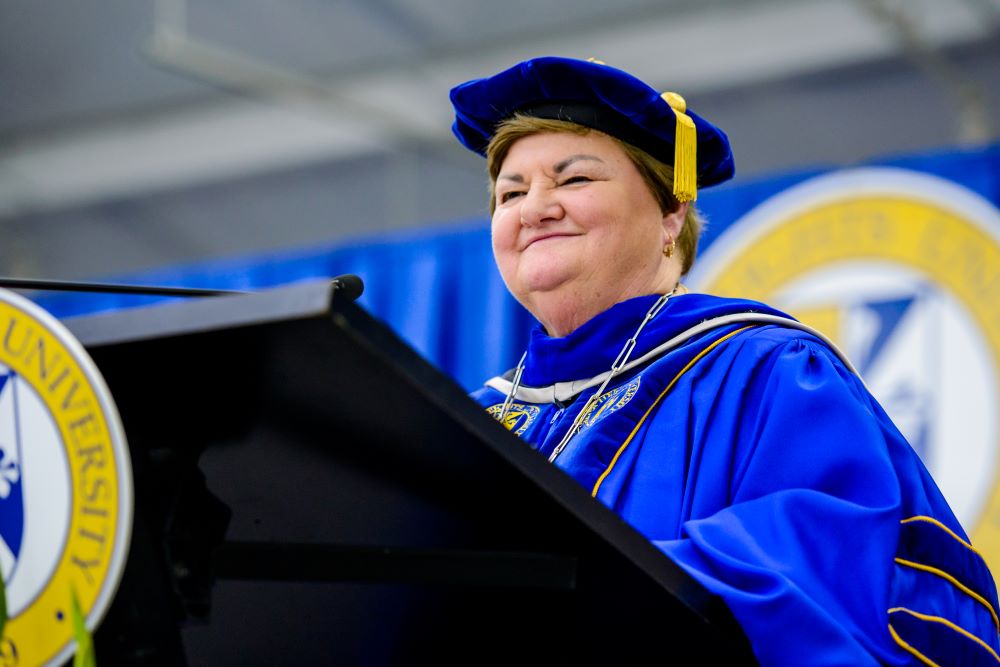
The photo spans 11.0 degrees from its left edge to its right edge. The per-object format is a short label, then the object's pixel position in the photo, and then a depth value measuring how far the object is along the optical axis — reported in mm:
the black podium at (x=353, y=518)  4910
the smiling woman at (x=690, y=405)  5125
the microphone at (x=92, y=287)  5237
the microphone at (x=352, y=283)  5151
